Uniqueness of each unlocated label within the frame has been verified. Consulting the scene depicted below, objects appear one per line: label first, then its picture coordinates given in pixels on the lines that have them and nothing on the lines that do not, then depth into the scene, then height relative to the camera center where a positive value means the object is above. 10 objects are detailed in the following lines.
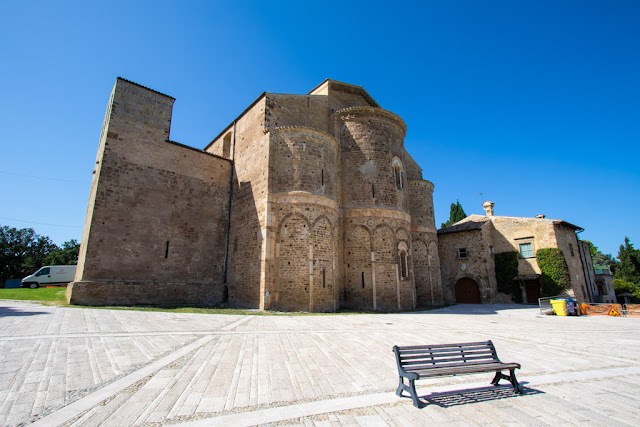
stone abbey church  15.59 +4.27
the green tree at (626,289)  37.62 -0.95
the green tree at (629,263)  41.84 +2.50
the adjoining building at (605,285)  29.25 -0.31
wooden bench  4.04 -1.18
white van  25.70 +1.10
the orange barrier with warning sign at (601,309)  15.42 -1.43
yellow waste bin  15.89 -1.27
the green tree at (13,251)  40.81 +5.31
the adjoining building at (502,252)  22.98 +2.25
